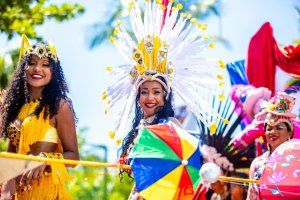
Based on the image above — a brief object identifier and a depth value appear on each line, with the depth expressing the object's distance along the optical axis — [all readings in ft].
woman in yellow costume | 21.92
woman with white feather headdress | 25.07
